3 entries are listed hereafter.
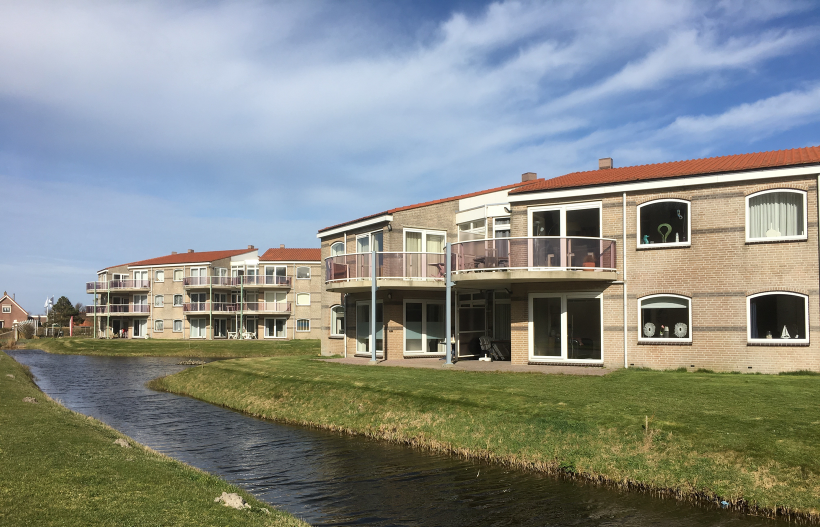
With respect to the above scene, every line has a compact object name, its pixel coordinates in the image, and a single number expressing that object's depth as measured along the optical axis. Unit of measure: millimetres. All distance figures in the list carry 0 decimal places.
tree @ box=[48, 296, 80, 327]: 90500
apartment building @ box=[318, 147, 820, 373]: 18562
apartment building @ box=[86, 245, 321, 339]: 65688
